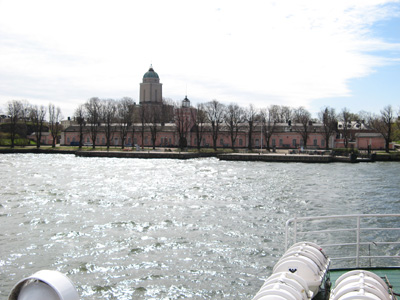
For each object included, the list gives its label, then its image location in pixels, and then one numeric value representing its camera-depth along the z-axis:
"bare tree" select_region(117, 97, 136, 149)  90.16
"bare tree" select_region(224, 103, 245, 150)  87.14
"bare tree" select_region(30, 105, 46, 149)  93.62
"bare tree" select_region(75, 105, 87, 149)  97.18
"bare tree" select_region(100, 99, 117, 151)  92.06
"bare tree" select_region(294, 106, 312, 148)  83.25
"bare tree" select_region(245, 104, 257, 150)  84.25
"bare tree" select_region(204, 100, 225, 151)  88.06
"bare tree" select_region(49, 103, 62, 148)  94.88
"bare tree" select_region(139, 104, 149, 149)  87.83
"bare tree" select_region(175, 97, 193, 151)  85.78
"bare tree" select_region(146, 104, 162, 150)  85.59
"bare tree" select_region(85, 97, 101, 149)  89.28
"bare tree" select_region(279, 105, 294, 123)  111.56
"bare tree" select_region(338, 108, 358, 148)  85.36
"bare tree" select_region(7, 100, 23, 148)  85.56
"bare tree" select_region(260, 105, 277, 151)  84.31
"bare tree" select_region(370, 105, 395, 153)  76.25
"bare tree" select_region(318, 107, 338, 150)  81.06
